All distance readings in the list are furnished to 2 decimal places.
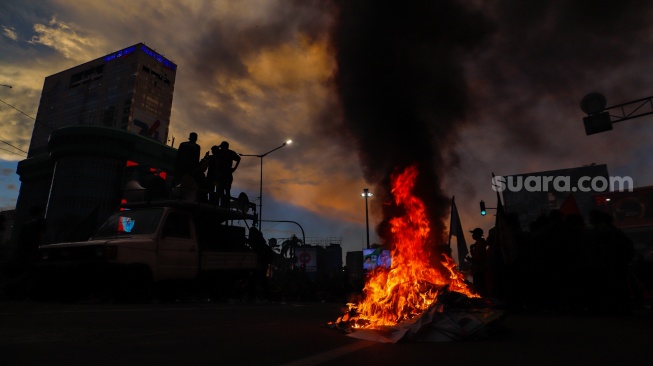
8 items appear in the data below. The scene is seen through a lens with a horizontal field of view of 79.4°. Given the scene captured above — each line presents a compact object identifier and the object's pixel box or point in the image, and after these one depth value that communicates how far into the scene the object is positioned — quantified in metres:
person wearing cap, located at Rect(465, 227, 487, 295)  9.48
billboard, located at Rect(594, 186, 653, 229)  61.12
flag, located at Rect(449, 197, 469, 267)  15.05
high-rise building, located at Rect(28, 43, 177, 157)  113.44
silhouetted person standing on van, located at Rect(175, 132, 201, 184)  10.59
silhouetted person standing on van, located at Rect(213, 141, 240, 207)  11.19
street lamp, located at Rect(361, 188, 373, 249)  37.34
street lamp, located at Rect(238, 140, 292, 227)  30.14
